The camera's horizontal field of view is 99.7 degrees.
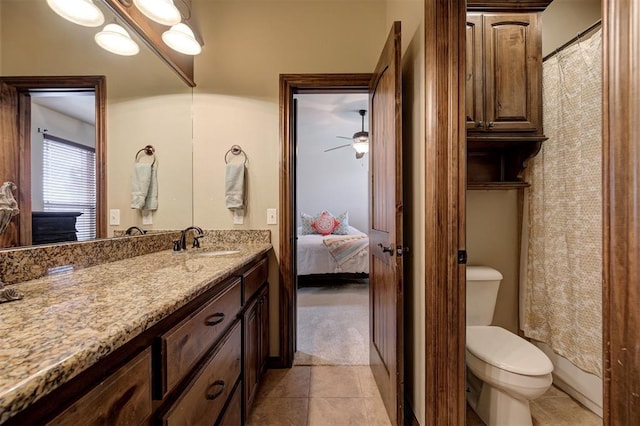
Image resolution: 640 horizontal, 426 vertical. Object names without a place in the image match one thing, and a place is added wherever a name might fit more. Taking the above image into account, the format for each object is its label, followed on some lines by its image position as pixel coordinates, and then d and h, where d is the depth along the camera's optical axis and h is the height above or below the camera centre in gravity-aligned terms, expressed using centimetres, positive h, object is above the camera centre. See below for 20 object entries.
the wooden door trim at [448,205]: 117 +3
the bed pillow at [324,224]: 520 -25
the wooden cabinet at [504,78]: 173 +87
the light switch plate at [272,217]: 209 -4
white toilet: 129 -81
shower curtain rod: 159 +106
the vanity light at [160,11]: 146 +111
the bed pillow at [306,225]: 532 -27
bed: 405 -69
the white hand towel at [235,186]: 204 +19
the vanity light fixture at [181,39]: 170 +110
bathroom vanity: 42 -28
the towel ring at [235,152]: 209 +46
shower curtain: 157 -4
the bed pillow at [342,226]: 525 -29
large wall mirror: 98 +54
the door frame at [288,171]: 205 +31
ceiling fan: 395 +102
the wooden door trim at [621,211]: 49 +0
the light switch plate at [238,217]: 211 -4
